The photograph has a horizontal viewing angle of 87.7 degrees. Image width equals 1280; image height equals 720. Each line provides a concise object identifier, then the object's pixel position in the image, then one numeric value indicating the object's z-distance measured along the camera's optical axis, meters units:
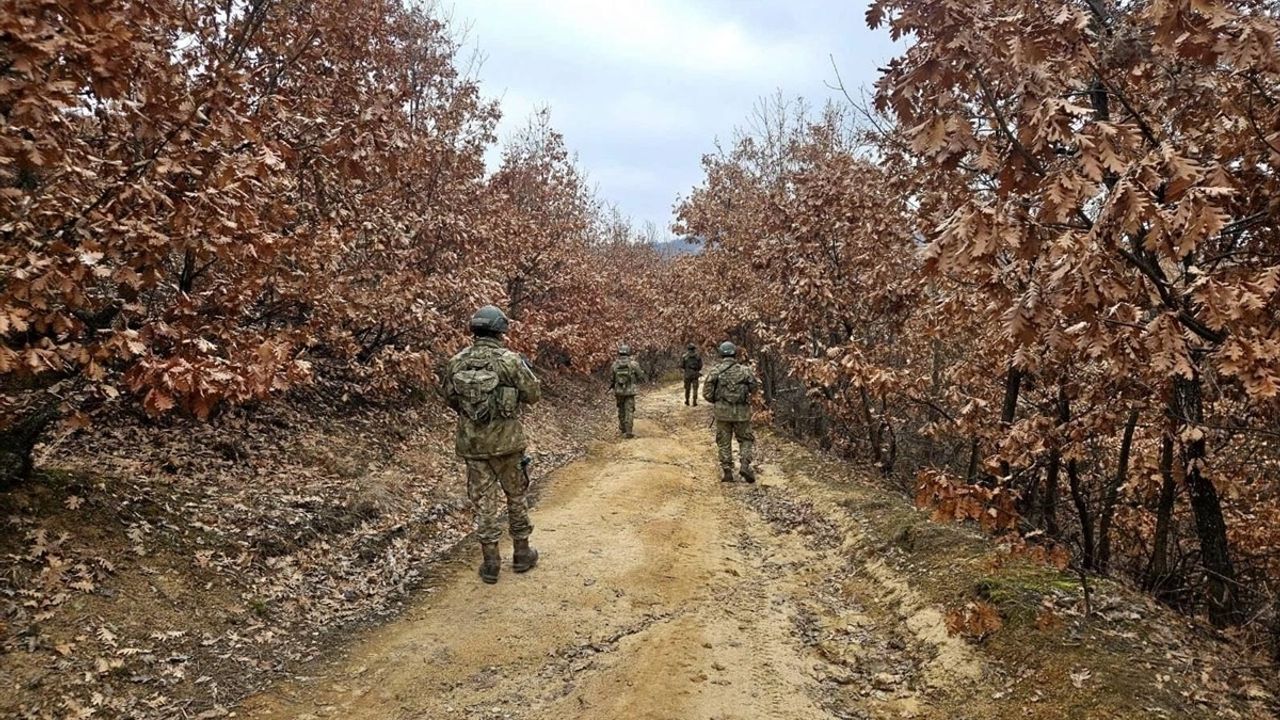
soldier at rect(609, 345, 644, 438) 17.89
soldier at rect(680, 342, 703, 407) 26.38
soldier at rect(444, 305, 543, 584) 7.41
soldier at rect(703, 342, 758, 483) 12.84
